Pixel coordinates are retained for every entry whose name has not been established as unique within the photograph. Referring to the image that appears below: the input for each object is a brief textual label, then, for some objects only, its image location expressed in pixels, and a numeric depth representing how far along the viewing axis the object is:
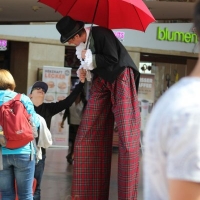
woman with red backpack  7.40
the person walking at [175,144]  2.47
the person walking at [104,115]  6.61
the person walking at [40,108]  9.13
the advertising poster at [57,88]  23.23
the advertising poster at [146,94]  24.16
